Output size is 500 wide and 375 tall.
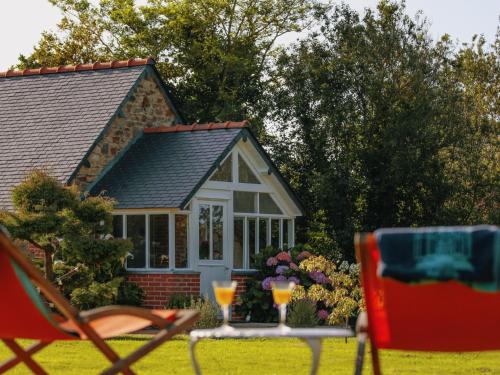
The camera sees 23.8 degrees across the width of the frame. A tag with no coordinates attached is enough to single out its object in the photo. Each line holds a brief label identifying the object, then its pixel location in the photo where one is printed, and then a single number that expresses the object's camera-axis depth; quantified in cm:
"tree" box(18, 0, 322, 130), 3597
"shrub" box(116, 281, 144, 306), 2180
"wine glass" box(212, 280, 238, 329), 600
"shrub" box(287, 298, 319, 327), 1880
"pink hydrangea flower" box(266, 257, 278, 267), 2250
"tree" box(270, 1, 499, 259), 2869
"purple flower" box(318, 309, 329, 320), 2020
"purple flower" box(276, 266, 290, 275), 2194
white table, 563
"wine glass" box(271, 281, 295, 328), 595
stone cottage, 2238
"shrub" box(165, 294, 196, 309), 2127
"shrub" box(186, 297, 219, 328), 1864
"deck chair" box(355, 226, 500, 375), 572
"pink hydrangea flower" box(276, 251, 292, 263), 2218
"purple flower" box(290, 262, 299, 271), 2167
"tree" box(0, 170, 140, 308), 1759
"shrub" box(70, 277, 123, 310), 1800
